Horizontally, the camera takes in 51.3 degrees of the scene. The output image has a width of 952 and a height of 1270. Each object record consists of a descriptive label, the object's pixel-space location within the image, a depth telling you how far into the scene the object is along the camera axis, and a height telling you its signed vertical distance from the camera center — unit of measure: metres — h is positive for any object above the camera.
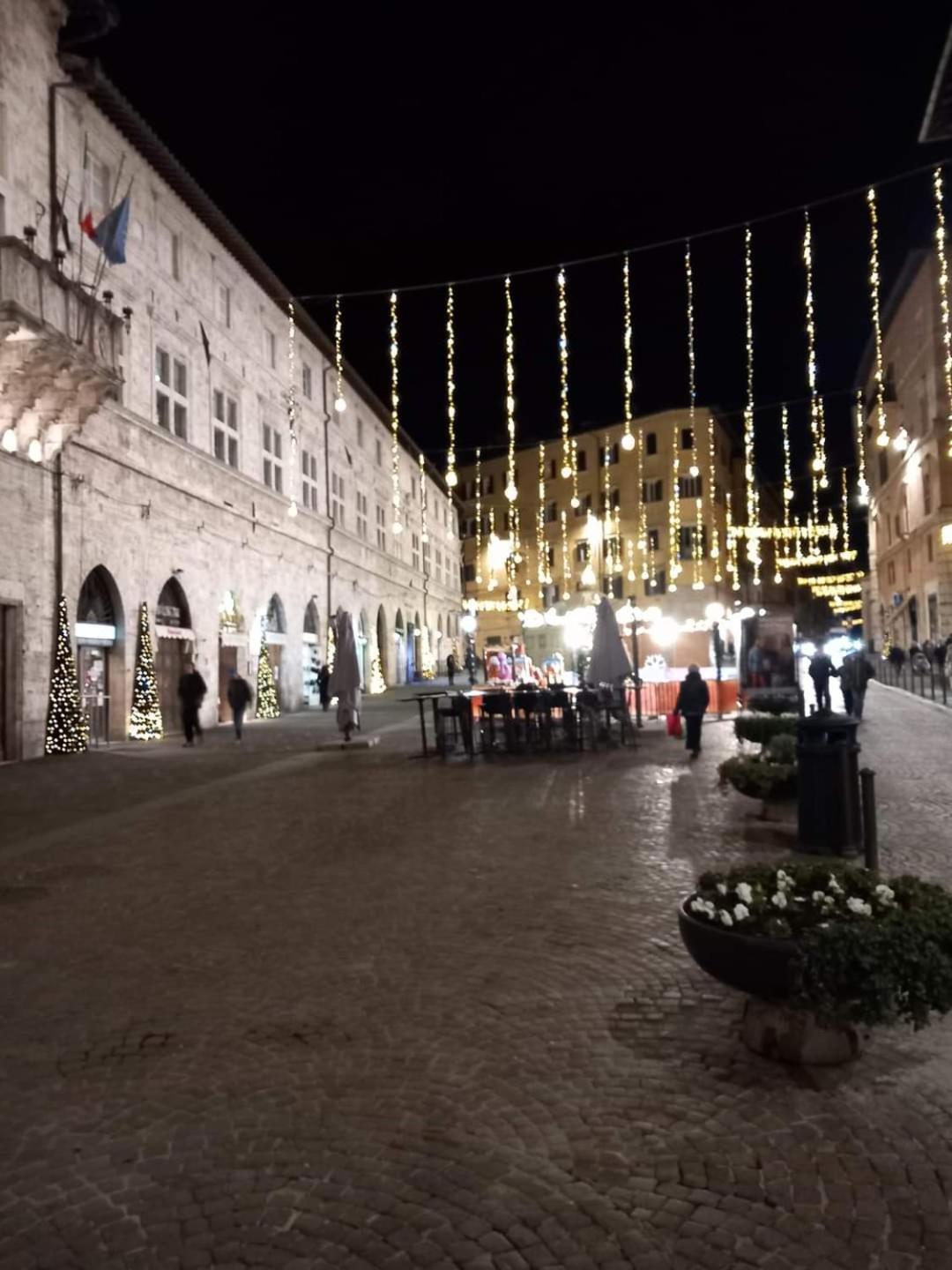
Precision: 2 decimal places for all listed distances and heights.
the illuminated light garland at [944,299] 15.03 +10.54
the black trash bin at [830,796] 8.21 -1.13
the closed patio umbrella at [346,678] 18.75 -0.11
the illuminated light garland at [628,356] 17.52 +6.62
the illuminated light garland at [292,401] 32.53 +8.99
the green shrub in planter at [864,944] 3.88 -1.14
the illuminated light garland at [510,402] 19.89 +6.37
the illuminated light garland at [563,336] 17.81 +6.44
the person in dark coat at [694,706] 16.64 -0.70
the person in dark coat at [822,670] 17.49 -0.21
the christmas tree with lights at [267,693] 28.66 -0.54
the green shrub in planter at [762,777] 10.10 -1.18
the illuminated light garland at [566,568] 61.87 +6.16
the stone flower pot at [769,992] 4.15 -1.41
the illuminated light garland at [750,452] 17.61 +6.72
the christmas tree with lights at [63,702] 18.39 -0.43
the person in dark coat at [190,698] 20.64 -0.44
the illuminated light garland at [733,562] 58.59 +6.17
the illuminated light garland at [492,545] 59.05 +7.35
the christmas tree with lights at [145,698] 21.34 -0.43
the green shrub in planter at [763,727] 13.12 -0.88
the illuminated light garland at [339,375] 34.88 +10.97
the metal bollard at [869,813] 6.34 -1.00
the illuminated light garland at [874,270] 14.47 +6.67
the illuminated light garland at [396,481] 43.83 +8.89
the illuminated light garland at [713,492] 56.72 +9.84
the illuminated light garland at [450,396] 19.78 +6.78
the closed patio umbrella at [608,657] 18.52 +0.18
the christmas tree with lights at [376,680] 40.94 -0.34
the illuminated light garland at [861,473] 30.66 +7.29
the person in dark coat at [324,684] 30.62 -0.33
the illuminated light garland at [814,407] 15.63 +6.01
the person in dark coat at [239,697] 21.30 -0.47
